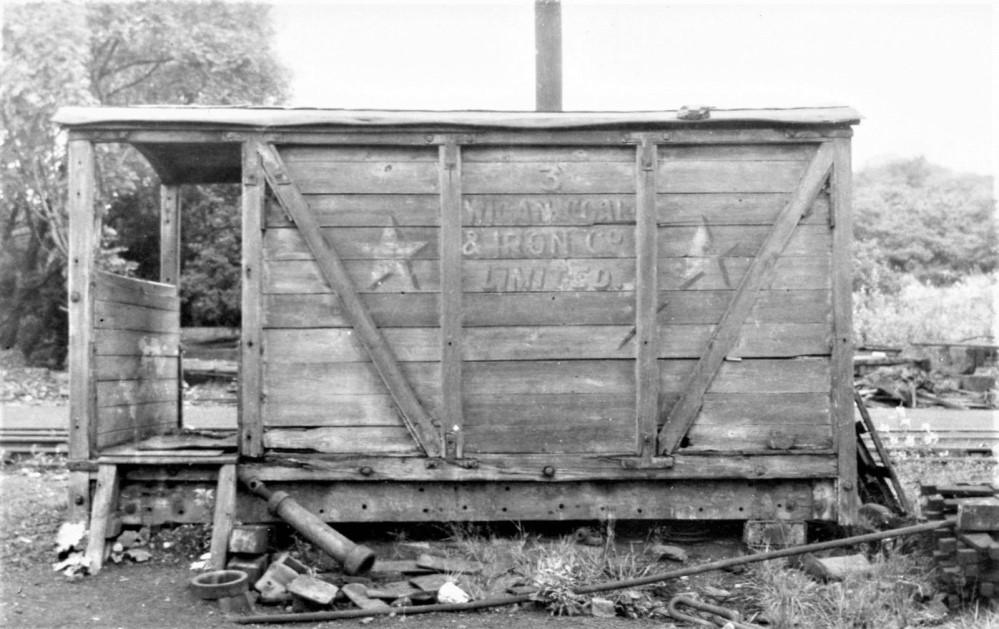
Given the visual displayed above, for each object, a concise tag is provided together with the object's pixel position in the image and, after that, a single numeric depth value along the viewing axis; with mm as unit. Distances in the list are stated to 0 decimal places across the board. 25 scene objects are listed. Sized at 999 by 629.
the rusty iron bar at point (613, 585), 4504
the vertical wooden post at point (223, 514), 5184
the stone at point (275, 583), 4805
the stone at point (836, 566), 4824
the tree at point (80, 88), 14547
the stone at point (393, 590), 4785
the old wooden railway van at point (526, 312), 5539
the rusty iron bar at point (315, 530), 4902
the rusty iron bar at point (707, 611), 4391
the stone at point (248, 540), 5234
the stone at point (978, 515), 4637
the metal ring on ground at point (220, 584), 4645
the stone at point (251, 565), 5043
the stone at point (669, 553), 5508
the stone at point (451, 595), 4746
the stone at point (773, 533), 5586
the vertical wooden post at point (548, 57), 9969
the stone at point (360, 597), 4668
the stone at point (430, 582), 4875
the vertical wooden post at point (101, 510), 5328
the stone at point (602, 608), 4648
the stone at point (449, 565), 5121
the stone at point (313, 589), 4633
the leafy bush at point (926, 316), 16891
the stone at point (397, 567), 5230
